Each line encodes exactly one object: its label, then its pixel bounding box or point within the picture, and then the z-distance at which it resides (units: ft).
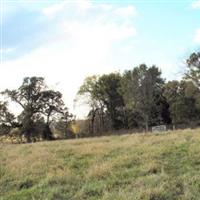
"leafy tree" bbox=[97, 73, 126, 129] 167.90
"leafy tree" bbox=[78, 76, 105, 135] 175.54
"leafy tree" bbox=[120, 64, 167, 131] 148.60
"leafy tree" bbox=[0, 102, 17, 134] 153.79
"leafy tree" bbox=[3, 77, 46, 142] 158.66
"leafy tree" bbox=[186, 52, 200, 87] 136.50
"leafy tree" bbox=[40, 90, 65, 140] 160.71
